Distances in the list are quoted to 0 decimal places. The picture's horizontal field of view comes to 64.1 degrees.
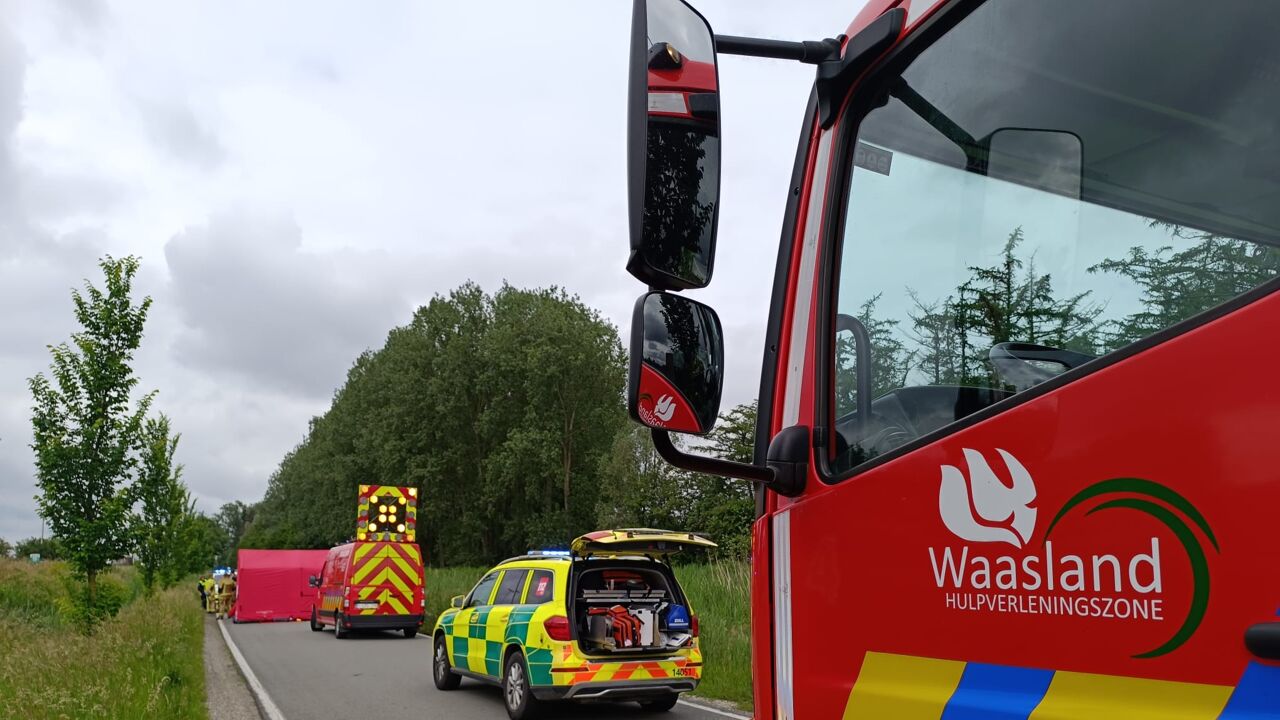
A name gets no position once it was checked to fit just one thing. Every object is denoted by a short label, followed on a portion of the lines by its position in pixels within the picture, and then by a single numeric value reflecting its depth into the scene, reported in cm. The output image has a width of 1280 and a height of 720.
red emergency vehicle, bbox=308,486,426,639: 2328
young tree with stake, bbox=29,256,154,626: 1706
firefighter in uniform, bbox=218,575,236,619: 3481
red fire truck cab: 157
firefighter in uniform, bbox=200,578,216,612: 3756
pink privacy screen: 3095
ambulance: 1022
